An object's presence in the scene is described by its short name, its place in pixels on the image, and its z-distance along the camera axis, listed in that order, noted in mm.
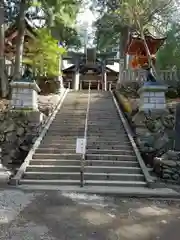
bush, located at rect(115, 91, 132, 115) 8484
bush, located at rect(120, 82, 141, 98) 10748
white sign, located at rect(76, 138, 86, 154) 5026
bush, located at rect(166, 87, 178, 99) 9927
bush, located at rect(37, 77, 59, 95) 11477
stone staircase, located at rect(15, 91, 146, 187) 5285
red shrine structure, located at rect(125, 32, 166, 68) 13094
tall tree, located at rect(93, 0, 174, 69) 11007
